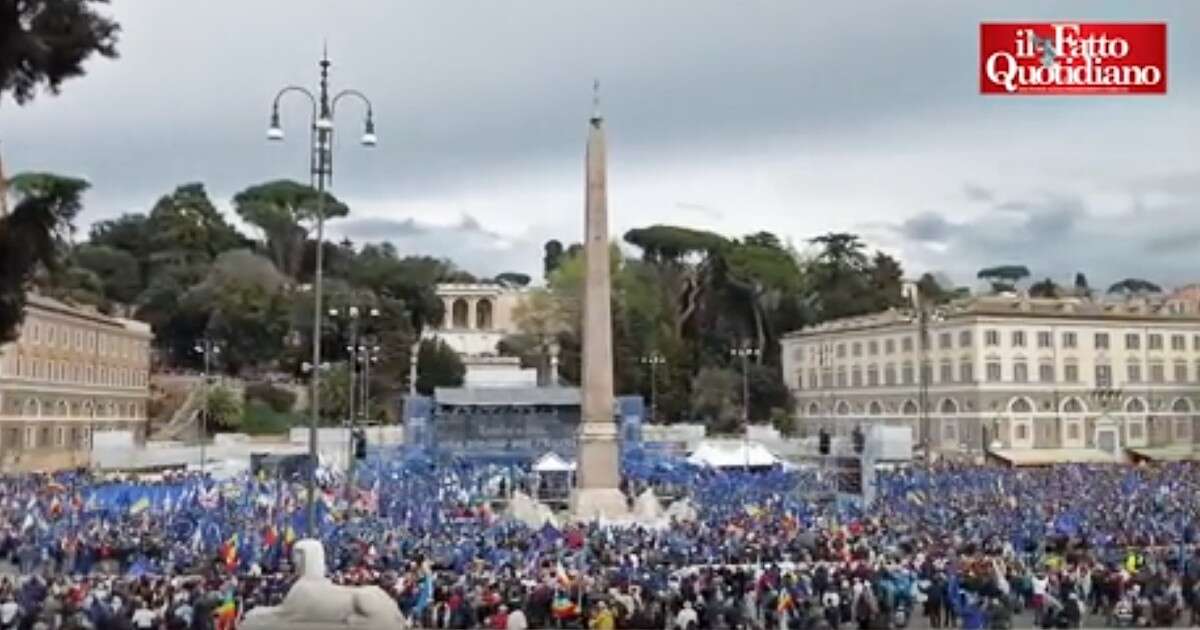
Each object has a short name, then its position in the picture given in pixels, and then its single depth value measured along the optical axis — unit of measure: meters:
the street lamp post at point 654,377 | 85.88
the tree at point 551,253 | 145.12
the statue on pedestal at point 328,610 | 10.30
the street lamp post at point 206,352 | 63.90
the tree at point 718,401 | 84.19
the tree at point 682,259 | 100.19
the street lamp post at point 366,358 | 48.53
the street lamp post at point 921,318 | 53.71
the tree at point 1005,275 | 149.44
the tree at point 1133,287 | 145.12
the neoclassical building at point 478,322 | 98.79
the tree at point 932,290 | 106.41
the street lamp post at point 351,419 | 32.98
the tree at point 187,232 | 100.62
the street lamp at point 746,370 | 56.40
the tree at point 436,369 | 86.25
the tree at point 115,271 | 97.44
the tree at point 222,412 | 75.06
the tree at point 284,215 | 109.12
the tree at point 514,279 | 150.79
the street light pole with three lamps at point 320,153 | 18.03
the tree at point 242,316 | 85.94
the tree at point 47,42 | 10.80
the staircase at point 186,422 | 75.69
